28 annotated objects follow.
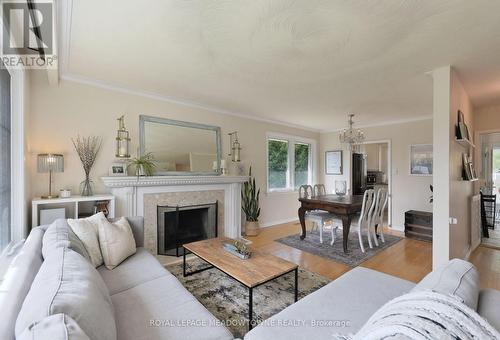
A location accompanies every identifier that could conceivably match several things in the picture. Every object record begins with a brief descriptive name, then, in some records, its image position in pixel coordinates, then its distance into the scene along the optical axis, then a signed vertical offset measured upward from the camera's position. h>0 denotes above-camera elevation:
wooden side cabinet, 4.10 -1.01
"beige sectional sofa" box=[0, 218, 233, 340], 0.76 -0.53
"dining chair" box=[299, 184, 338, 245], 3.92 -0.82
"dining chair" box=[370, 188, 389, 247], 3.82 -0.69
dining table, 3.53 -0.59
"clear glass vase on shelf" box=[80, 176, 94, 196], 2.78 -0.20
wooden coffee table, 1.76 -0.81
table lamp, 2.40 +0.09
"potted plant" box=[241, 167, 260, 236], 4.45 -0.72
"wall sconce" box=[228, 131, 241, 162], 4.27 +0.41
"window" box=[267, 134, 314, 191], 5.24 +0.18
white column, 2.37 +0.02
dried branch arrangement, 2.81 +0.27
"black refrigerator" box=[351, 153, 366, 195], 5.94 -0.09
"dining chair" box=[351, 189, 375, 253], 3.56 -0.67
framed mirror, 3.37 +0.40
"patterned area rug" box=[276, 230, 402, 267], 3.28 -1.24
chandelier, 4.09 +0.58
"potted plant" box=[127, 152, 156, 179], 3.07 +0.07
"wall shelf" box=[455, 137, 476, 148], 2.61 +0.32
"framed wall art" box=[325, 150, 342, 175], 5.89 +0.20
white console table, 2.33 -0.37
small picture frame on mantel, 3.00 +0.03
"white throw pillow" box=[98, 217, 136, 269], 1.96 -0.63
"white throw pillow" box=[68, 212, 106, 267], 1.91 -0.54
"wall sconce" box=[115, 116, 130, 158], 3.00 +0.40
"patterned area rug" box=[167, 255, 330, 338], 1.97 -1.23
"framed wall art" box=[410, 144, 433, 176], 4.52 +0.19
